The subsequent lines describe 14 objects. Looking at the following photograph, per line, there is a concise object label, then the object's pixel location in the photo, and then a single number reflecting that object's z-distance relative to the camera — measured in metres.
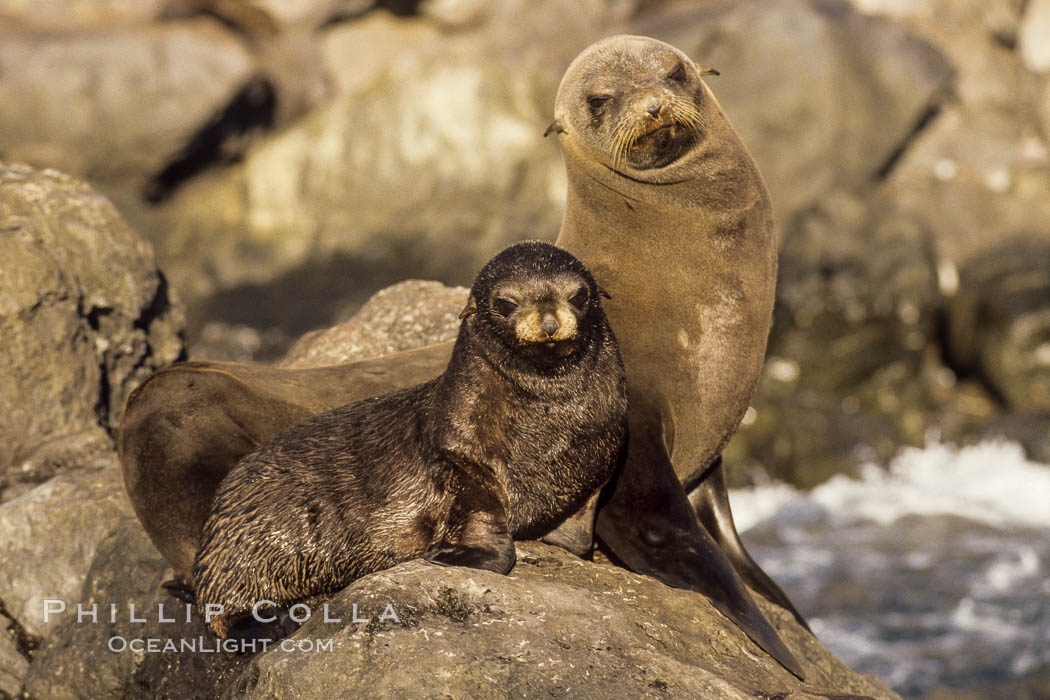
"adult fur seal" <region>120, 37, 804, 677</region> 10.21
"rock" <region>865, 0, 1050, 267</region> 39.53
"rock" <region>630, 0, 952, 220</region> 37.69
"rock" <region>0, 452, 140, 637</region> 11.25
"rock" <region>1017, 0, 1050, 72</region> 42.50
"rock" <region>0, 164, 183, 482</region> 13.63
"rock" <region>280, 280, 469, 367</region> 13.37
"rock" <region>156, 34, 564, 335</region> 38.50
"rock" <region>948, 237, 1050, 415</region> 32.94
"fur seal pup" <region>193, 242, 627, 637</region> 8.16
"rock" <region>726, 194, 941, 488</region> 32.50
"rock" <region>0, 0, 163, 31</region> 36.81
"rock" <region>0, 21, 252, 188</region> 34.87
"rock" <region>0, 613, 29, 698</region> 10.95
